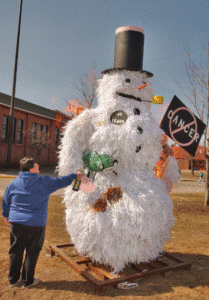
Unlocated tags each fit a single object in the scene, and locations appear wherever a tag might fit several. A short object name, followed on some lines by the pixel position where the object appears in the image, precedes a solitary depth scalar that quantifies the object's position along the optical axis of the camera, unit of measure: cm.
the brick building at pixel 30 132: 2091
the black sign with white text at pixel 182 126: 401
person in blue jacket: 288
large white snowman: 310
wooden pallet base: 300
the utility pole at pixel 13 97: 1600
